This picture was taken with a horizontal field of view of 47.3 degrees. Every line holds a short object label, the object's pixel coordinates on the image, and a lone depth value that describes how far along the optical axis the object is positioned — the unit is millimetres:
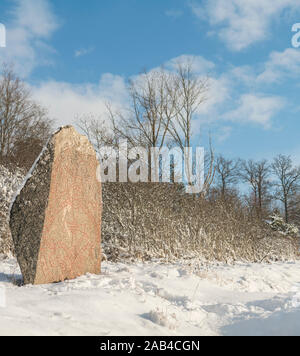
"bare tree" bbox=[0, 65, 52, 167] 17031
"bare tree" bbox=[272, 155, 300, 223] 28438
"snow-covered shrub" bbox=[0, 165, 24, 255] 7012
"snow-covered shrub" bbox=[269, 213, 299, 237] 17375
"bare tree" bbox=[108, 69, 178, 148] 16469
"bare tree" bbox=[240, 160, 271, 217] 28125
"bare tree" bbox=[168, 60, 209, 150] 16828
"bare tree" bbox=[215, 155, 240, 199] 25519
